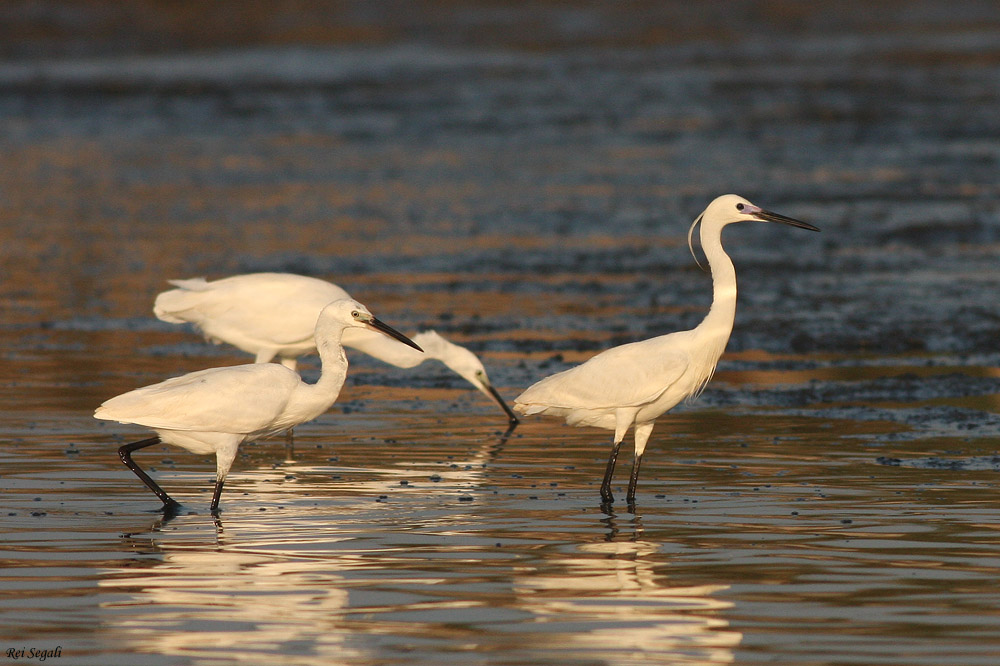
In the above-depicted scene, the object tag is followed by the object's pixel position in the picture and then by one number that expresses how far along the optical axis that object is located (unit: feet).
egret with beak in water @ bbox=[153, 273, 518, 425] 84.94
